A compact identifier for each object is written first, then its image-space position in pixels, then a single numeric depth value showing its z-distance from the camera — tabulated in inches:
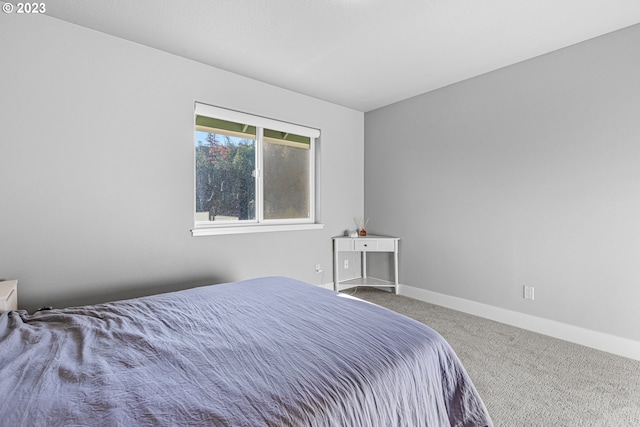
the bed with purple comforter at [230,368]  32.6
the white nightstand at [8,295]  60.7
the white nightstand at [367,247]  145.1
